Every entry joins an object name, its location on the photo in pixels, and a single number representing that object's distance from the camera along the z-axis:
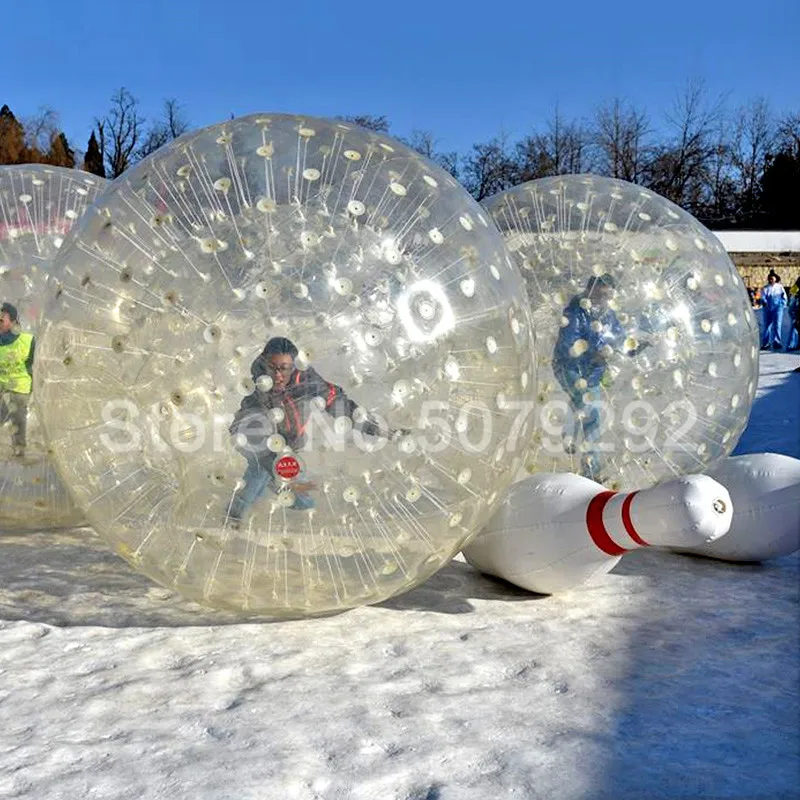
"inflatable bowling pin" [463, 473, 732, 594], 3.72
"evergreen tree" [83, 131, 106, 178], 54.59
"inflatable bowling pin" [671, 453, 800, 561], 4.61
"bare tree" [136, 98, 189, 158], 54.88
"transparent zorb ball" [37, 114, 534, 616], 3.35
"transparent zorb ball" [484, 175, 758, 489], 4.68
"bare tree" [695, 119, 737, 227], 50.41
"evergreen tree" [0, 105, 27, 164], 50.25
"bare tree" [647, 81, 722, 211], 49.62
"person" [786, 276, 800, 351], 18.27
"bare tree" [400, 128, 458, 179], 50.49
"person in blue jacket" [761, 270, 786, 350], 18.44
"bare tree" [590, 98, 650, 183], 50.00
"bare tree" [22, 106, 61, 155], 57.82
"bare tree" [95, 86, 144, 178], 55.97
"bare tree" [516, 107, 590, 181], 50.78
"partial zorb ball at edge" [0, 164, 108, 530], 4.74
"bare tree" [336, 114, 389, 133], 55.10
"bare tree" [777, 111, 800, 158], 53.25
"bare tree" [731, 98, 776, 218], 52.16
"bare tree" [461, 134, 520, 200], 51.56
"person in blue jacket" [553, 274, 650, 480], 4.66
